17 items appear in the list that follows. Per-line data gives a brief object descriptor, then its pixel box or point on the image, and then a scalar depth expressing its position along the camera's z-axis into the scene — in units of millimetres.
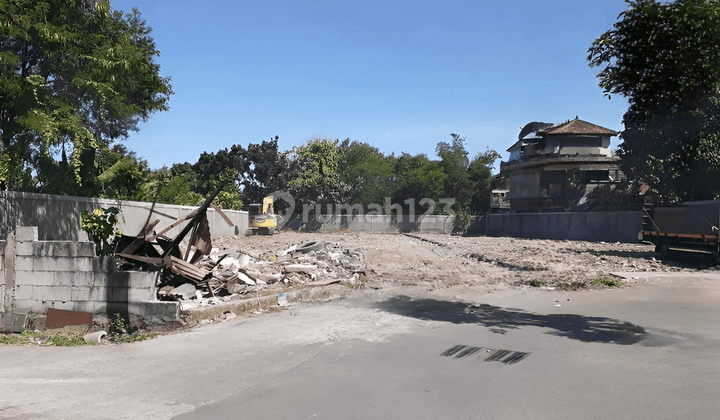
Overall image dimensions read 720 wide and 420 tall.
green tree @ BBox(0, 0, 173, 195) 13867
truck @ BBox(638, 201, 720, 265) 18953
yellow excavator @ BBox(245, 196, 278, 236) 39406
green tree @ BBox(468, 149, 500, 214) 65062
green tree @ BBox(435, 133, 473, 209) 65125
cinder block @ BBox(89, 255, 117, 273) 9094
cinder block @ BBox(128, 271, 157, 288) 9031
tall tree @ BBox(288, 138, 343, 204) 55156
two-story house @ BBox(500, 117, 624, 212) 49594
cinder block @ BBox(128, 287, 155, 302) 9031
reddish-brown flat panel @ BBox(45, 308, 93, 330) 9094
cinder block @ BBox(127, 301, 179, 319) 9000
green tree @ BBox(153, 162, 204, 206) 31281
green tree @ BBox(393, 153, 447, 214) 62281
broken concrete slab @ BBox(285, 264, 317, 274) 14148
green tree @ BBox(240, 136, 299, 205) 55562
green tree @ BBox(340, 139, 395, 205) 57969
